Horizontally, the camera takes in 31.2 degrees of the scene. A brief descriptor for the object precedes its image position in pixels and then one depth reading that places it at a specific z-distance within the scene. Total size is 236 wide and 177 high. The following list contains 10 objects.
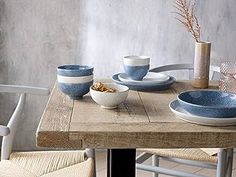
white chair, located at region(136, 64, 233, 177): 1.70
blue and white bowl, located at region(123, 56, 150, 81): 1.57
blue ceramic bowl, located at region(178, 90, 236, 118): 1.19
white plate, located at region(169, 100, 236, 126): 1.11
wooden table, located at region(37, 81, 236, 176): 1.07
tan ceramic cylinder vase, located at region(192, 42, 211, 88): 1.57
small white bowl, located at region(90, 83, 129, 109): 1.25
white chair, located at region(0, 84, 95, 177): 1.53
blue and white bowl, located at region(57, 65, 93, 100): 1.36
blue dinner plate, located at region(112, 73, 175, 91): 1.52
